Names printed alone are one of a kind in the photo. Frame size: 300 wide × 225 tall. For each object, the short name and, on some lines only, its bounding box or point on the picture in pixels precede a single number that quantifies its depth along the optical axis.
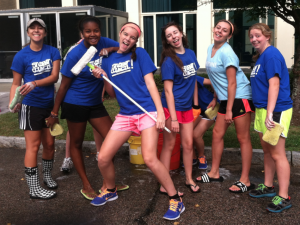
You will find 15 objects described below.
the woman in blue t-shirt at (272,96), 3.43
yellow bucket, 4.98
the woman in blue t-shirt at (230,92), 3.91
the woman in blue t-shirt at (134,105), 3.37
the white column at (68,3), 18.50
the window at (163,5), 17.82
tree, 7.34
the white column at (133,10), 18.11
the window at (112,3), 18.16
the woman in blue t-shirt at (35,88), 3.82
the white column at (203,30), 17.38
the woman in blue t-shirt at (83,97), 3.62
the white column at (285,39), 16.56
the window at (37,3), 18.45
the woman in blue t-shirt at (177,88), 3.74
